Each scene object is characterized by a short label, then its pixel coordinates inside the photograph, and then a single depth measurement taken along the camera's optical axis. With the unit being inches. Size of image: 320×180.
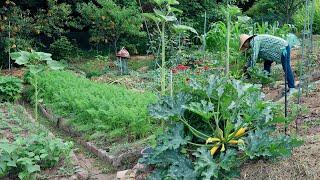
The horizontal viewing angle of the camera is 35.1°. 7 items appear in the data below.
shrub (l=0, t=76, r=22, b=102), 331.3
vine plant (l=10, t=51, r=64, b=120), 247.0
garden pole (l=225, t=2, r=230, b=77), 212.2
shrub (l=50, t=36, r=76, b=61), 497.4
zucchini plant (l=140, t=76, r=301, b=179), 163.9
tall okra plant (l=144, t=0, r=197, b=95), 198.5
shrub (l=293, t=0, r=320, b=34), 495.9
